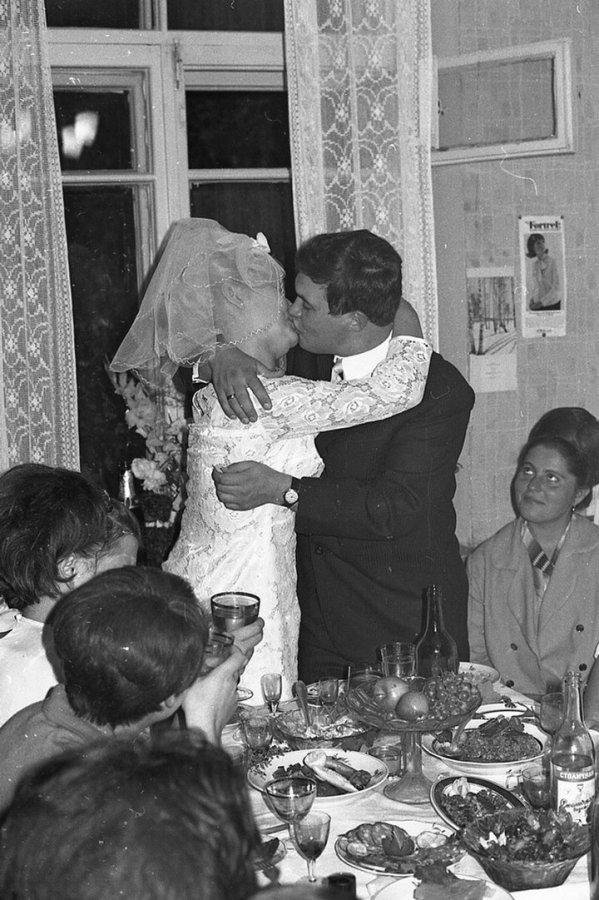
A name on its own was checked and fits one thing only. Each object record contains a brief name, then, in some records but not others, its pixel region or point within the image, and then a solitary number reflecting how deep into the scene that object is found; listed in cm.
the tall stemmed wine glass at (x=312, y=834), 169
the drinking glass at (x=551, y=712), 221
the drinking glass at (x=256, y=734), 220
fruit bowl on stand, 202
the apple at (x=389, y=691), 208
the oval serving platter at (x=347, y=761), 206
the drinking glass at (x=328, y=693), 232
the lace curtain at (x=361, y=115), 353
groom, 264
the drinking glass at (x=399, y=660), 226
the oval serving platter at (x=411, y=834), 176
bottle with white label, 186
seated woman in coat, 312
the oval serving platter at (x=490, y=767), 211
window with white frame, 368
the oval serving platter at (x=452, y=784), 193
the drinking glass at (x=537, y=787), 193
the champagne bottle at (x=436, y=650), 235
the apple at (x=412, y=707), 202
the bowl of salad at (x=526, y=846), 167
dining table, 169
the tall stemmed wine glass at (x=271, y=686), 235
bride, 258
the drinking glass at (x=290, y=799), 179
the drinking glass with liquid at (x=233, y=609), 216
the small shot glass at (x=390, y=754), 217
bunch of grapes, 204
